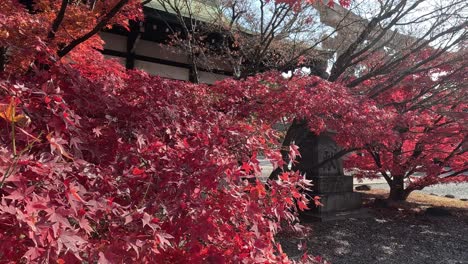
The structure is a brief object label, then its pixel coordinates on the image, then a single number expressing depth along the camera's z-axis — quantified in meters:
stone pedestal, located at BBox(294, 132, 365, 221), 8.09
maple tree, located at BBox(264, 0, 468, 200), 6.29
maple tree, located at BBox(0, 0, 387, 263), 1.41
